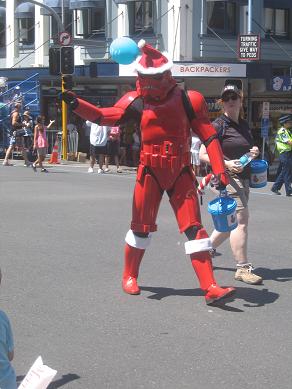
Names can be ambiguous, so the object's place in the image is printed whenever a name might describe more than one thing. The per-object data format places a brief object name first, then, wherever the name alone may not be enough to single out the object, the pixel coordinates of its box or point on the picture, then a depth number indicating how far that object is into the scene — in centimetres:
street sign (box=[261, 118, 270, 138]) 2088
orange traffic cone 2298
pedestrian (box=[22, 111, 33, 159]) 2175
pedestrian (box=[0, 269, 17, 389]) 341
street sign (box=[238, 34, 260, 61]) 2281
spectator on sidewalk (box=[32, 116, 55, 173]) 1923
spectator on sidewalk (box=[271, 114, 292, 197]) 1466
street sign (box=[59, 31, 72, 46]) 2148
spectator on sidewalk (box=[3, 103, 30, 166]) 2108
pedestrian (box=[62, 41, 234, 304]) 591
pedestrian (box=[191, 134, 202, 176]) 1828
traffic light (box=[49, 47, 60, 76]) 2005
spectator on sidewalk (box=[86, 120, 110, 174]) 1833
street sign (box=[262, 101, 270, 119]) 2088
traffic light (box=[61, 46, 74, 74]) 1973
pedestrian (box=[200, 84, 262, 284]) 663
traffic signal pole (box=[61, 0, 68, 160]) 2288
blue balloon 588
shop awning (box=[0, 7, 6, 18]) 3167
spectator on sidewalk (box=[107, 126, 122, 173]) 1969
